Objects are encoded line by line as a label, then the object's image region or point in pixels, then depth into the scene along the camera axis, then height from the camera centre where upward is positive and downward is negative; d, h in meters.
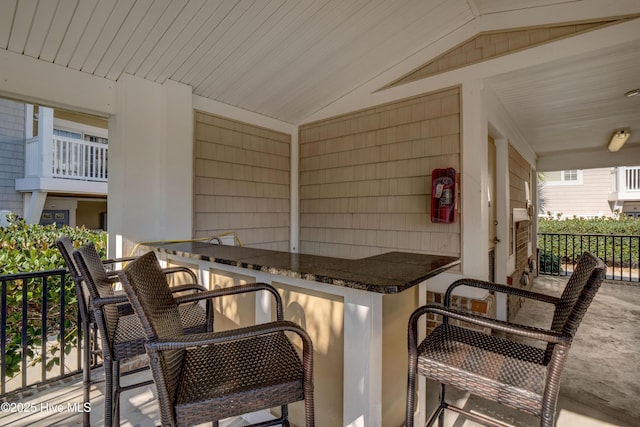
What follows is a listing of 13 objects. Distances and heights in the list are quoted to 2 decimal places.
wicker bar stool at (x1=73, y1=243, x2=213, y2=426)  1.46 -0.56
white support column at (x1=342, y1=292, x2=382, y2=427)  1.38 -0.62
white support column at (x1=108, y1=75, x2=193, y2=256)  2.98 +0.53
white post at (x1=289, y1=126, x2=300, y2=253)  4.77 +0.32
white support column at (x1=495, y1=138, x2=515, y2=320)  4.06 +0.02
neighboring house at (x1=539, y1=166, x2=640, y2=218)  11.27 +1.02
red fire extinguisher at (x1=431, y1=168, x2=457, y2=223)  3.29 +0.24
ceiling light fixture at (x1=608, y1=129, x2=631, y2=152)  4.88 +1.29
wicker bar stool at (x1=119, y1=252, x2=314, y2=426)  1.01 -0.57
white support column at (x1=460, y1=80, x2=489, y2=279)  3.20 +0.37
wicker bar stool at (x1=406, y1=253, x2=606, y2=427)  1.09 -0.57
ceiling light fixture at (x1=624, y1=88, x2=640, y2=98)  3.48 +1.39
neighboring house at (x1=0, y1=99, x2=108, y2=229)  6.52 +1.20
